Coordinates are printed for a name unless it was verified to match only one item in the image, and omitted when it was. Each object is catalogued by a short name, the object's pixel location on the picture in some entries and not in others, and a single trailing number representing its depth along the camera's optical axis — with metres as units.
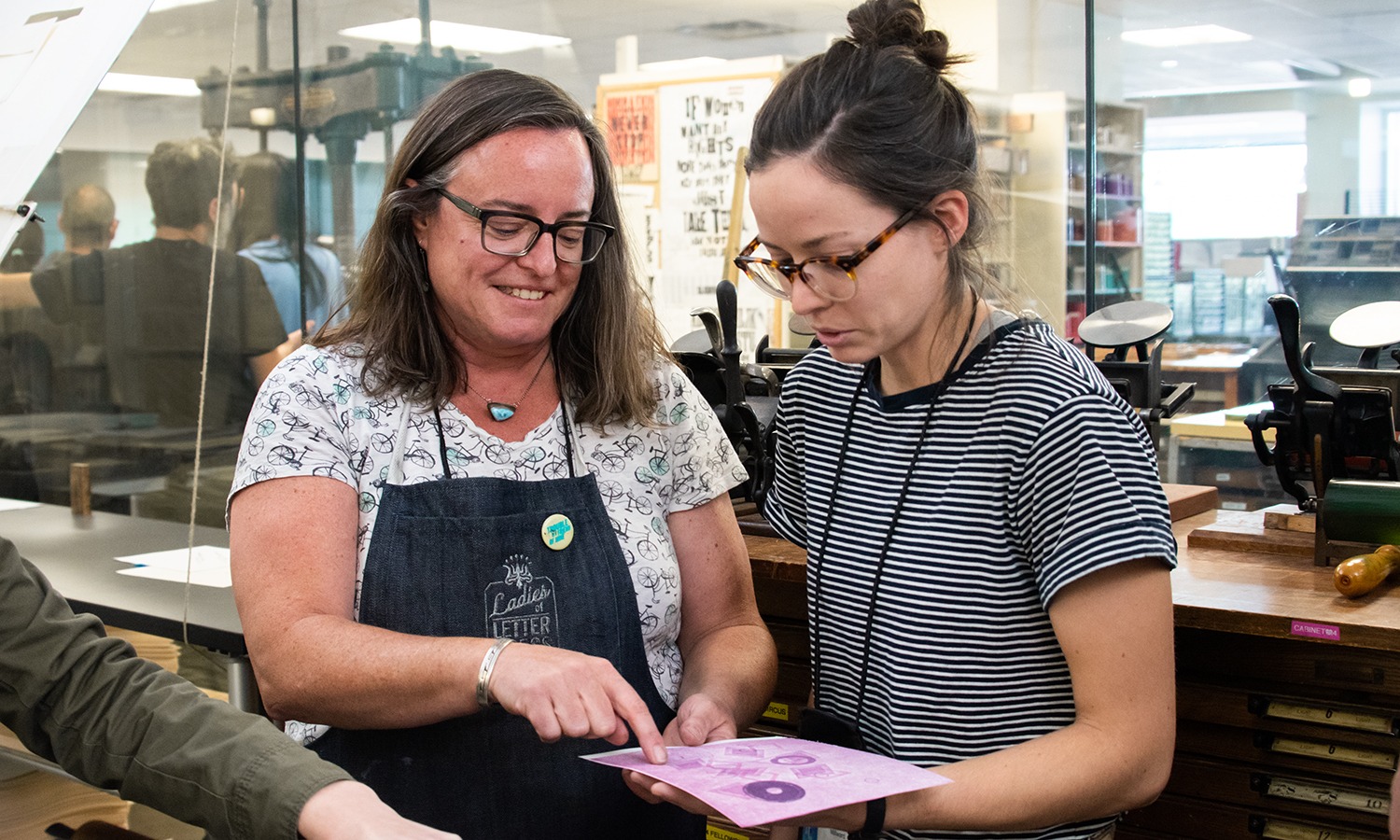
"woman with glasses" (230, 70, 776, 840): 1.46
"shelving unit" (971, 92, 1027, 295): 6.30
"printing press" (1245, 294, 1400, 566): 2.20
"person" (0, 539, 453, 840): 1.27
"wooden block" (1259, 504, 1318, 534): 2.44
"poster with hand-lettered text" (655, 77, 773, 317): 5.86
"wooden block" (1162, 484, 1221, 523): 2.77
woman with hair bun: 1.24
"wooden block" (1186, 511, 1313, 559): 2.40
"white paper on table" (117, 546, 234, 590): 2.71
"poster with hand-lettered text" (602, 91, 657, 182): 6.15
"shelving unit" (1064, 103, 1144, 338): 5.80
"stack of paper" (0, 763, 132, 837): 2.38
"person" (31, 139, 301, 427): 4.21
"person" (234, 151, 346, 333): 5.67
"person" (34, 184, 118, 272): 4.15
